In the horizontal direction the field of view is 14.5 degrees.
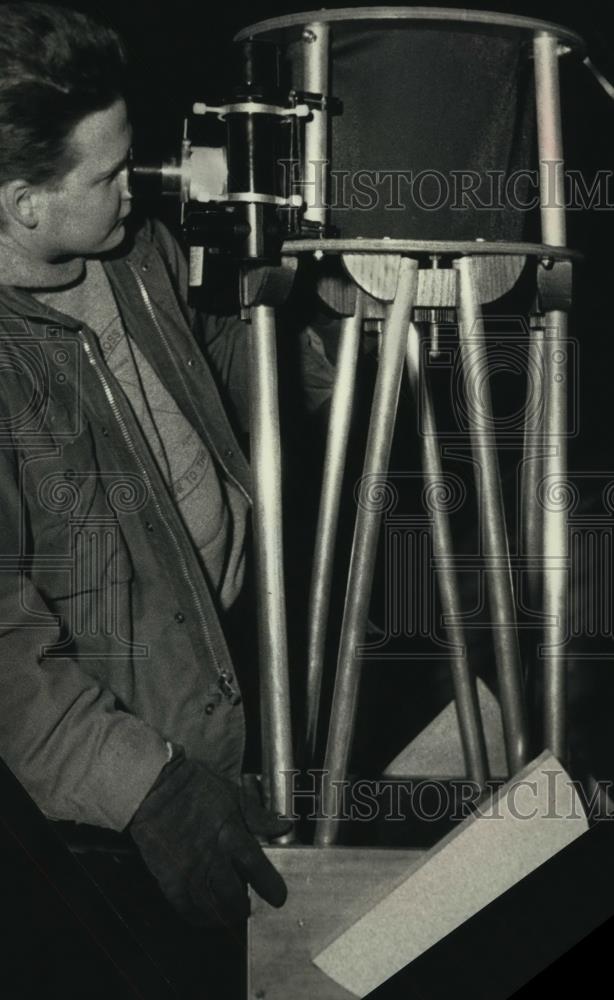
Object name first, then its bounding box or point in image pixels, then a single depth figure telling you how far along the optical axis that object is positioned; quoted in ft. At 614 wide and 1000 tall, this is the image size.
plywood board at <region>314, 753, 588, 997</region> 11.25
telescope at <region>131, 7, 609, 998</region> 10.92
